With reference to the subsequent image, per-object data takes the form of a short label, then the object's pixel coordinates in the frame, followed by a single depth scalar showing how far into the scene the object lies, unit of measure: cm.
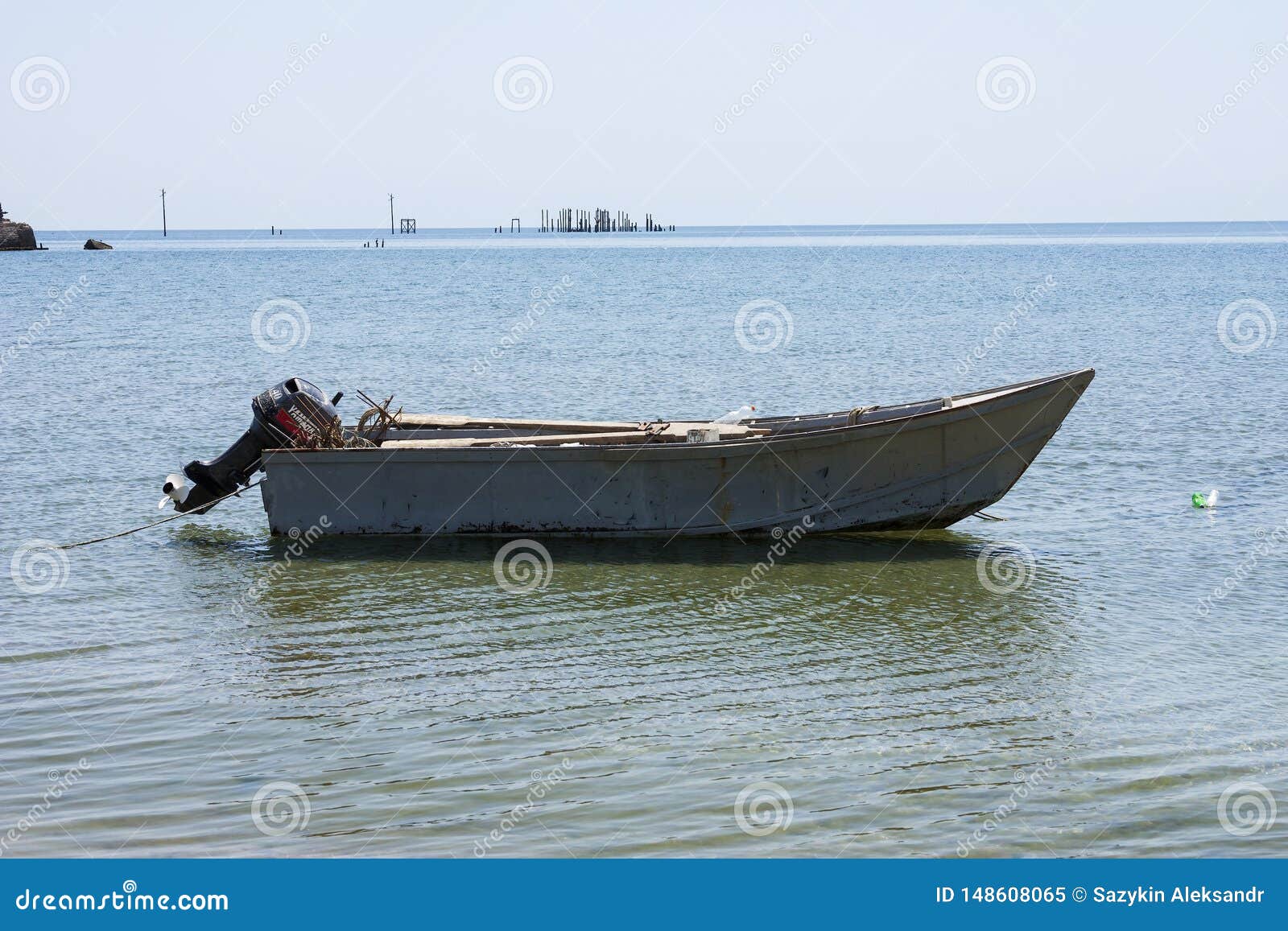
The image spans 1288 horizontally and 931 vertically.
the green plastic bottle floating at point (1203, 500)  1598
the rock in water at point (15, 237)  13375
